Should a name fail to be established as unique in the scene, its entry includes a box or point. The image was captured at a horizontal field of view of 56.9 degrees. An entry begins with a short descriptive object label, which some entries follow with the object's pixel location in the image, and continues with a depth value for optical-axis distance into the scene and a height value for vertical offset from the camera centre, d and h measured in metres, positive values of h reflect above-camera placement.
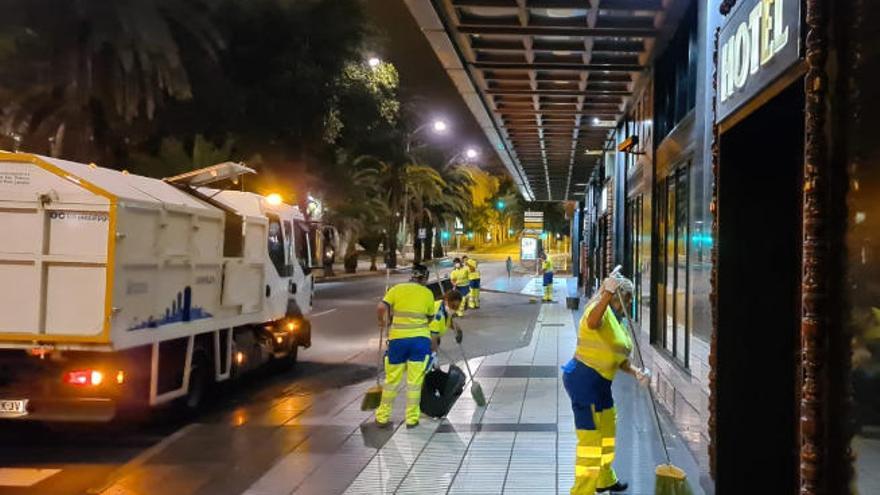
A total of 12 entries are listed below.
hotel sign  3.30 +1.04
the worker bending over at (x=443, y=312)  8.94 -0.58
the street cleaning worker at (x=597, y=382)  5.68 -0.84
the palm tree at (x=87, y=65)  19.05 +4.60
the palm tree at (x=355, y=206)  37.66 +2.71
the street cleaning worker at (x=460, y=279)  22.72 -0.52
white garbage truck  7.83 -0.40
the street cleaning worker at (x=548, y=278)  25.80 -0.49
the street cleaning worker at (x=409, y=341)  8.50 -0.85
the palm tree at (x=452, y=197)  68.81 +5.57
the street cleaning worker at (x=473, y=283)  24.09 -0.68
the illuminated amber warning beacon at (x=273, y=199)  12.31 +0.86
